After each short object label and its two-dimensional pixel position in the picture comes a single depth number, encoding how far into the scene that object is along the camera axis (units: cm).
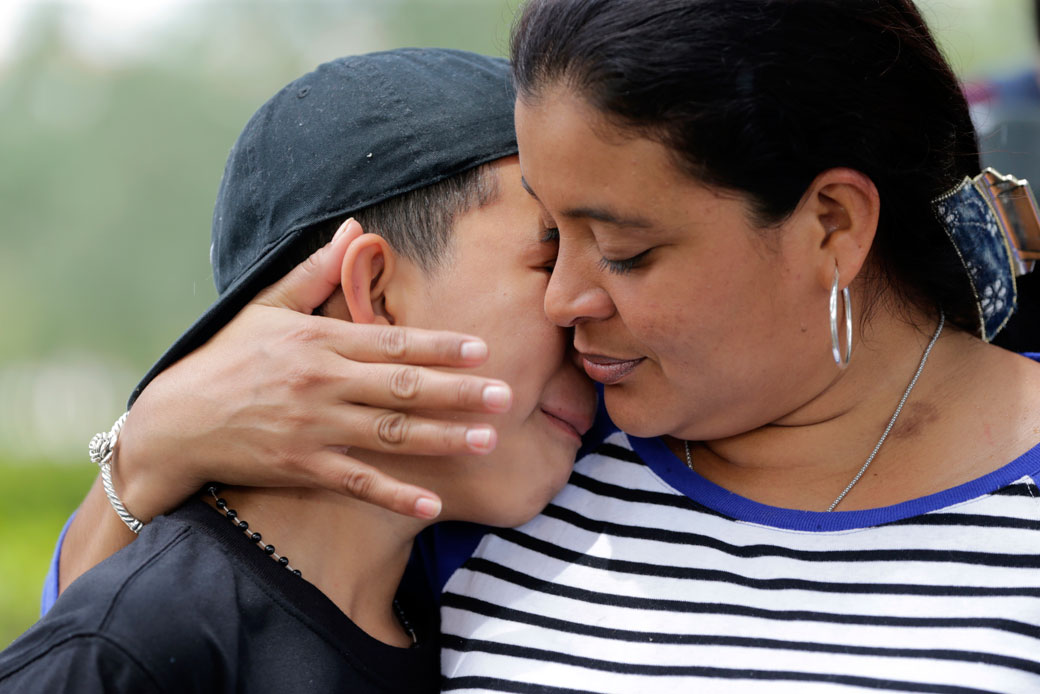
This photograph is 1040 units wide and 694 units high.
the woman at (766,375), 123
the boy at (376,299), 130
